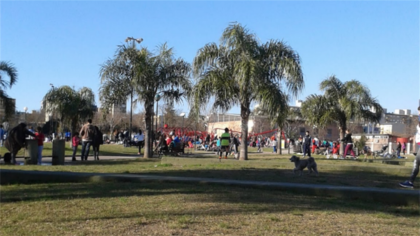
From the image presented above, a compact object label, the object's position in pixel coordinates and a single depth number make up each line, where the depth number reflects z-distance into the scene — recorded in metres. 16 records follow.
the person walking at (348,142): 24.97
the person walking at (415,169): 9.79
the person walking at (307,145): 25.20
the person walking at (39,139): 15.84
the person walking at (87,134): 17.97
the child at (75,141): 18.57
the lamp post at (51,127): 49.71
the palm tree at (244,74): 19.75
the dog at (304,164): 12.72
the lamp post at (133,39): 30.50
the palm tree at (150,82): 21.80
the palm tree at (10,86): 22.29
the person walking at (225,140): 21.17
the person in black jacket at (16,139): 15.24
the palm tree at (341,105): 28.22
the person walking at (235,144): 25.70
